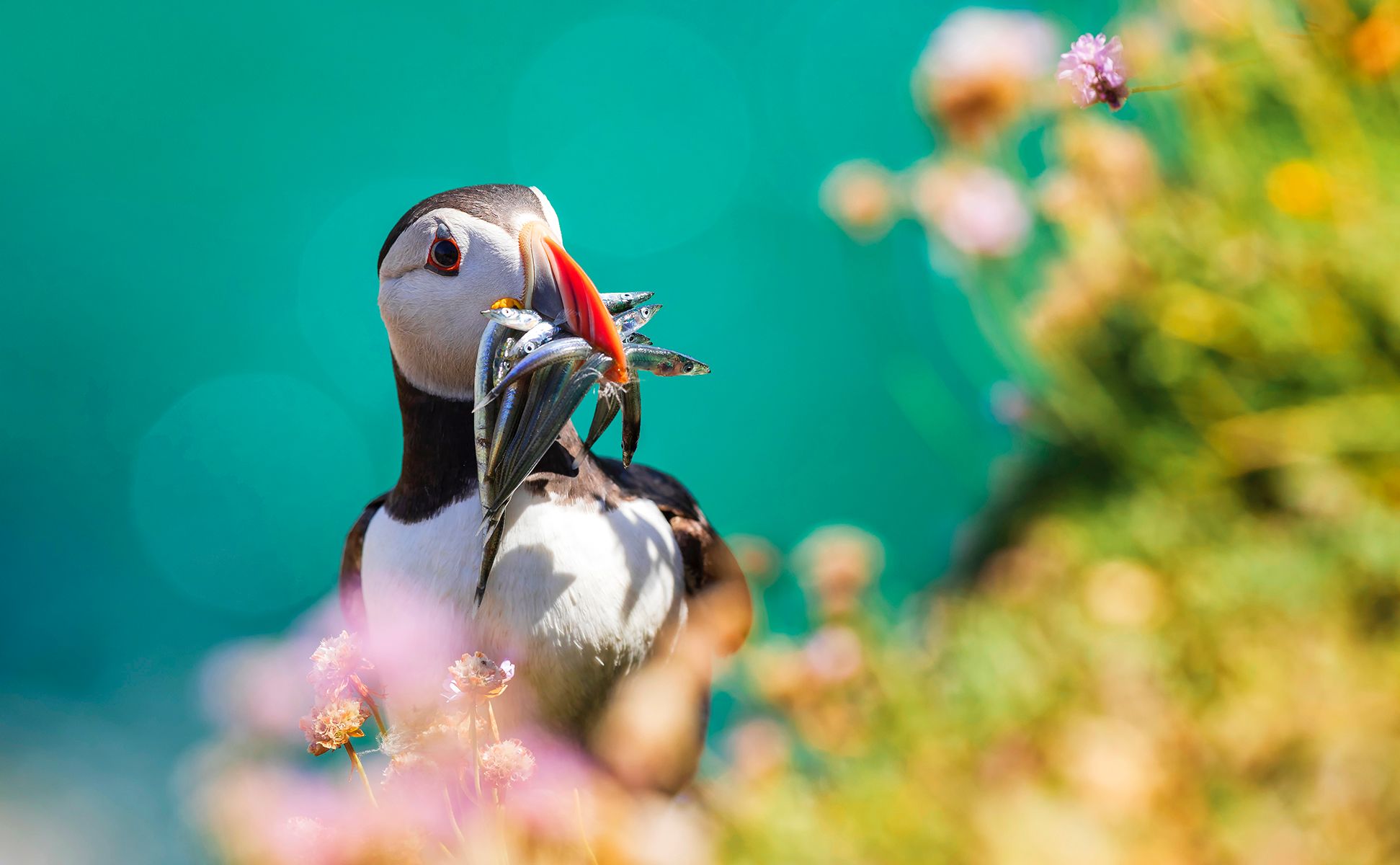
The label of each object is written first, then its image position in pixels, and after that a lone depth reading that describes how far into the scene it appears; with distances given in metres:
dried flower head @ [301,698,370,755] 3.43
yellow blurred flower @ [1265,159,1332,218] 4.13
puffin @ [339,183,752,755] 3.48
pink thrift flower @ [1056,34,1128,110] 3.44
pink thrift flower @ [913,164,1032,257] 3.92
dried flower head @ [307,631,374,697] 3.43
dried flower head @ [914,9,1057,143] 3.65
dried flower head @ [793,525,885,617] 3.86
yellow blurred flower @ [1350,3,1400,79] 3.53
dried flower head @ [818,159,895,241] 4.02
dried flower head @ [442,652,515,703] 3.43
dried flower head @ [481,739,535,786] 3.44
